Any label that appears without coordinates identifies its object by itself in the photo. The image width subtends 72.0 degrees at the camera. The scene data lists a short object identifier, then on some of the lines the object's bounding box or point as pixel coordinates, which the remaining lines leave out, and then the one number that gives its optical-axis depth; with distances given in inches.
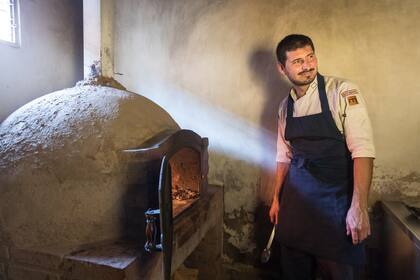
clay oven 60.4
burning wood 95.4
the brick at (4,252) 62.7
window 104.0
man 66.2
